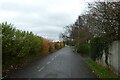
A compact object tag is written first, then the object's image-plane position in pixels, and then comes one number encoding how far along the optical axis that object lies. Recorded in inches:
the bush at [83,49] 582.0
